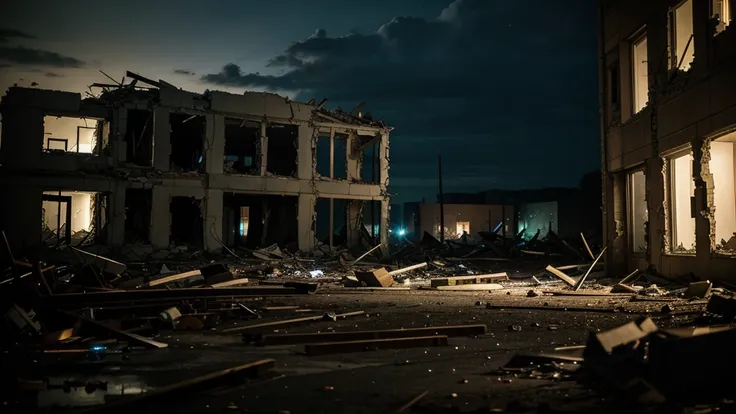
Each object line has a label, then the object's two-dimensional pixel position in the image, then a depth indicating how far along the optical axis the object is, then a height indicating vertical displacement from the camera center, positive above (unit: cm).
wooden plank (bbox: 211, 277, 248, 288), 1637 -101
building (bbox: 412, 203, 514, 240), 6731 +307
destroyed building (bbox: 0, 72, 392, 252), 2769 +360
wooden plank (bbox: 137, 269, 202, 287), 1617 -92
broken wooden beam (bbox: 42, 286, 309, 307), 1173 -108
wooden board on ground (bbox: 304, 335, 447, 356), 758 -123
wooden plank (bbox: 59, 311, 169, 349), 821 -123
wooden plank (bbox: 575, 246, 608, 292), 1711 -99
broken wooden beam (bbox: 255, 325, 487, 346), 823 -120
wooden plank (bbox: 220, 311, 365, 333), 960 -124
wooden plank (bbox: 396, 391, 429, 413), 493 -126
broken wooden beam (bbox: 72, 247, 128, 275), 1636 -62
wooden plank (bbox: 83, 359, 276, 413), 484 -122
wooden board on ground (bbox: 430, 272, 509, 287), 1886 -103
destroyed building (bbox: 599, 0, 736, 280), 1438 +293
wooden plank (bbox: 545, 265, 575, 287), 1761 -86
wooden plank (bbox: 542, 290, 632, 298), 1516 -116
